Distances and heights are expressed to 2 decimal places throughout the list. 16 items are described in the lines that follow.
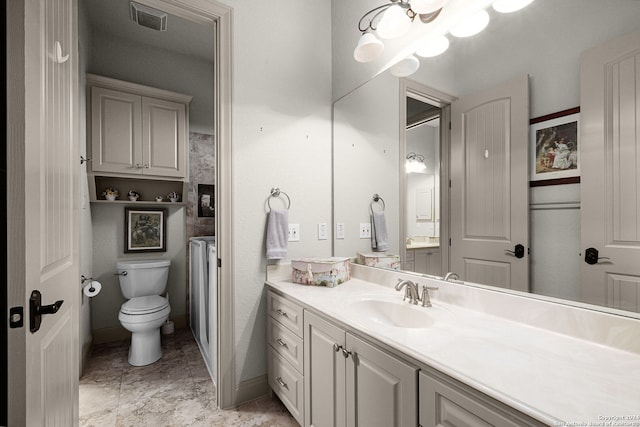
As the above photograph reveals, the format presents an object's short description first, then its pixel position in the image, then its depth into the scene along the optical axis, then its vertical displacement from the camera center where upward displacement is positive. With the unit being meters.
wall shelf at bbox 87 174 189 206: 2.65 +0.24
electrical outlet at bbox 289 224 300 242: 1.99 -0.14
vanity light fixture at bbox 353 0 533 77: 1.28 +0.89
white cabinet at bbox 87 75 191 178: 2.54 +0.74
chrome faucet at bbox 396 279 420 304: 1.39 -0.37
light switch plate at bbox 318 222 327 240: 2.11 -0.14
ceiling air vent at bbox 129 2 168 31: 2.38 +1.62
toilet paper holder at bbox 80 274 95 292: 2.19 -0.51
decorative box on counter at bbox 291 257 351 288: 1.76 -0.36
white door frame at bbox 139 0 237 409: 1.77 +0.09
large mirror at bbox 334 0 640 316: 1.00 +0.39
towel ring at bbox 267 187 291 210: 1.92 +0.12
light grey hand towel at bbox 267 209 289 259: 1.87 -0.14
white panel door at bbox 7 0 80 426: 0.79 +0.00
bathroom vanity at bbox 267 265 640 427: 0.68 -0.41
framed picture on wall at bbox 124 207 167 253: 2.84 -0.16
